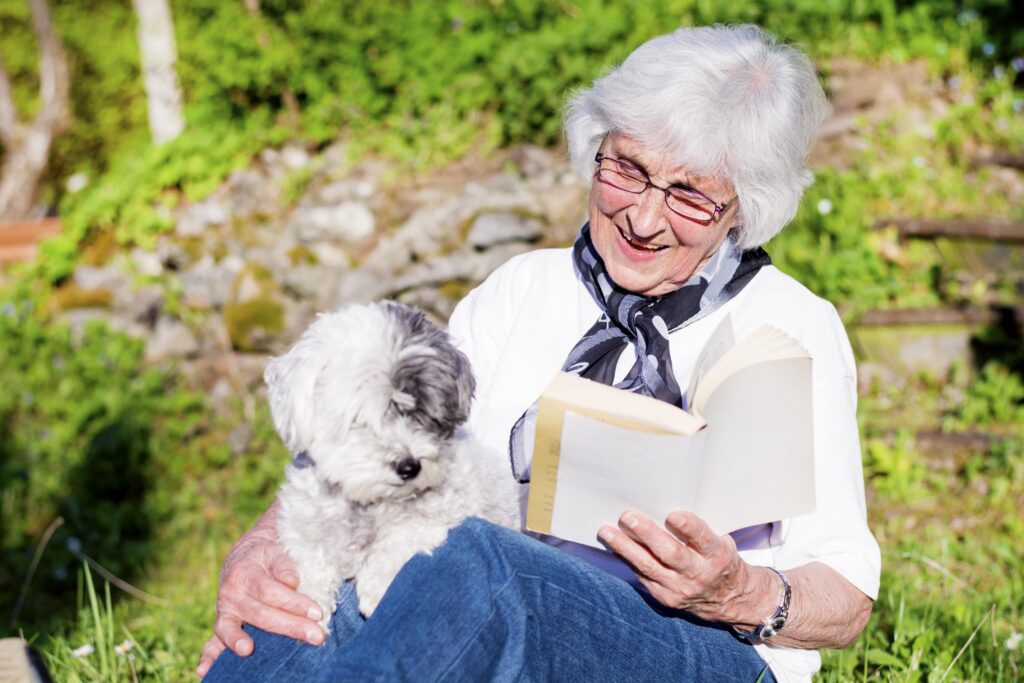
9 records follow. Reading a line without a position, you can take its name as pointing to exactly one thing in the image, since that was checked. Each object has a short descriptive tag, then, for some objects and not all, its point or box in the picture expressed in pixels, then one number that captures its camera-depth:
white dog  2.00
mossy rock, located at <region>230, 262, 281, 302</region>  6.34
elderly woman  1.92
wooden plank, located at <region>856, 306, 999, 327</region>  4.97
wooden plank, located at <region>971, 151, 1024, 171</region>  5.68
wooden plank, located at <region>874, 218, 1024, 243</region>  5.18
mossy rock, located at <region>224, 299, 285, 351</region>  6.25
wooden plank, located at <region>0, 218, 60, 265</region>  7.59
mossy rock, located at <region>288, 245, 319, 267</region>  6.34
